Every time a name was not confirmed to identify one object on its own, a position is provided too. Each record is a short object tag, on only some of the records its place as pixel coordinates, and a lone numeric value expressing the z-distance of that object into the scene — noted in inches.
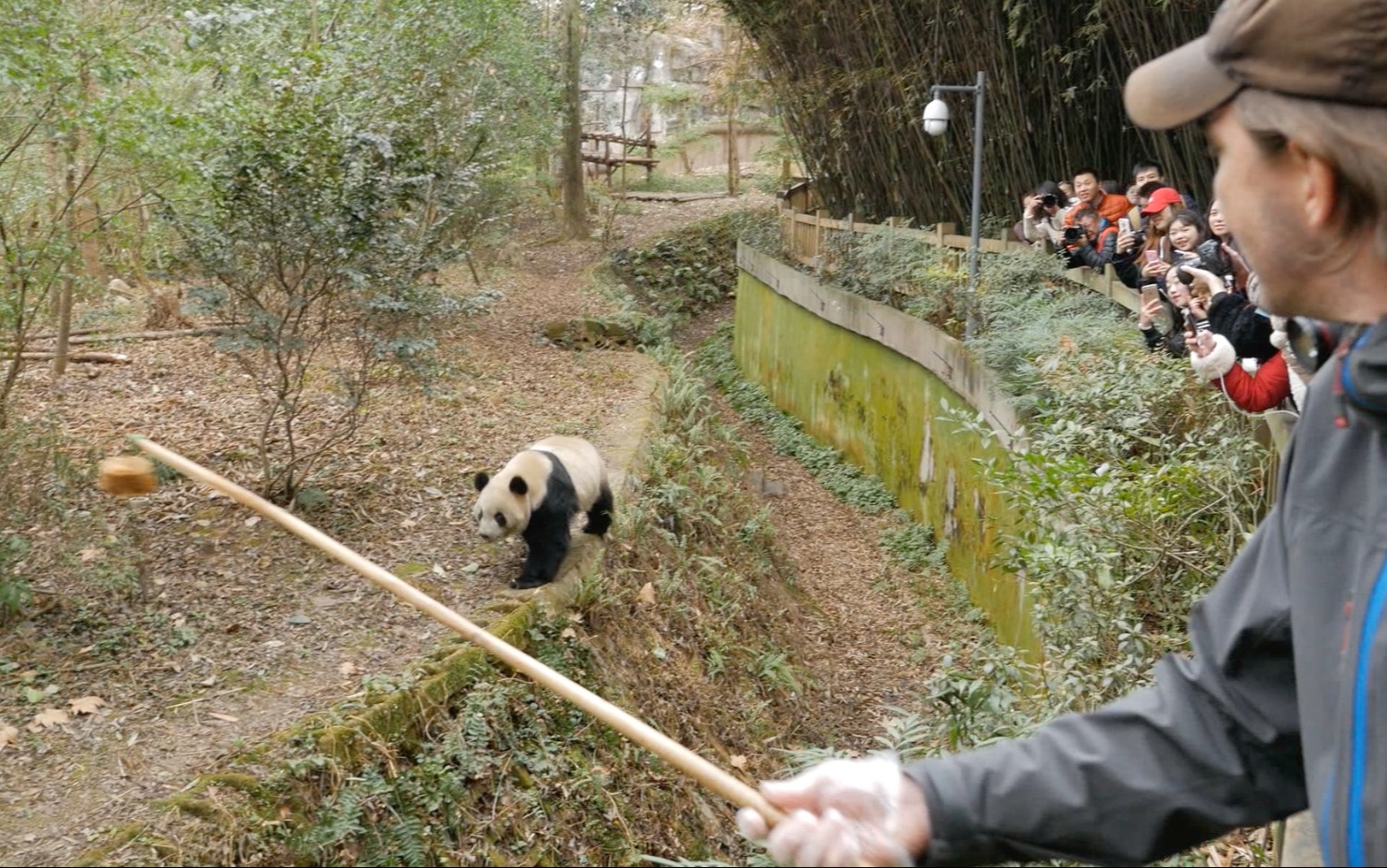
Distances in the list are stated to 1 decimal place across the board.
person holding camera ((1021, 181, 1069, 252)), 406.6
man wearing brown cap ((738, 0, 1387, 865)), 46.0
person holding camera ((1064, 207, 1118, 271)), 361.4
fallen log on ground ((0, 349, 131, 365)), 372.5
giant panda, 242.7
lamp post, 408.2
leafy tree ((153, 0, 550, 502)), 245.9
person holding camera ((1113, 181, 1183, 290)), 275.3
